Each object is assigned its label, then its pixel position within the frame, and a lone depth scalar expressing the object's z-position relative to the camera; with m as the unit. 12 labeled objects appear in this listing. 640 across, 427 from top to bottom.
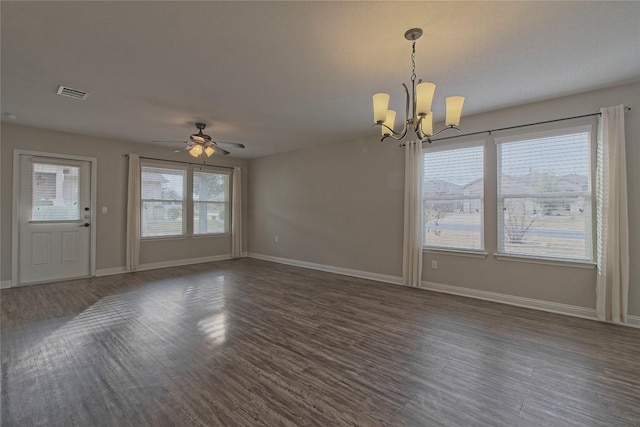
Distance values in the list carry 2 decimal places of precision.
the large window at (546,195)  3.55
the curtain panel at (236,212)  7.56
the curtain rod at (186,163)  6.10
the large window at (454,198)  4.34
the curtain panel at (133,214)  5.80
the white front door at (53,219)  4.84
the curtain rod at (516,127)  3.45
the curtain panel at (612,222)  3.20
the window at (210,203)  7.00
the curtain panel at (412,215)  4.73
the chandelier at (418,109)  2.31
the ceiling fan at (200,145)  4.36
